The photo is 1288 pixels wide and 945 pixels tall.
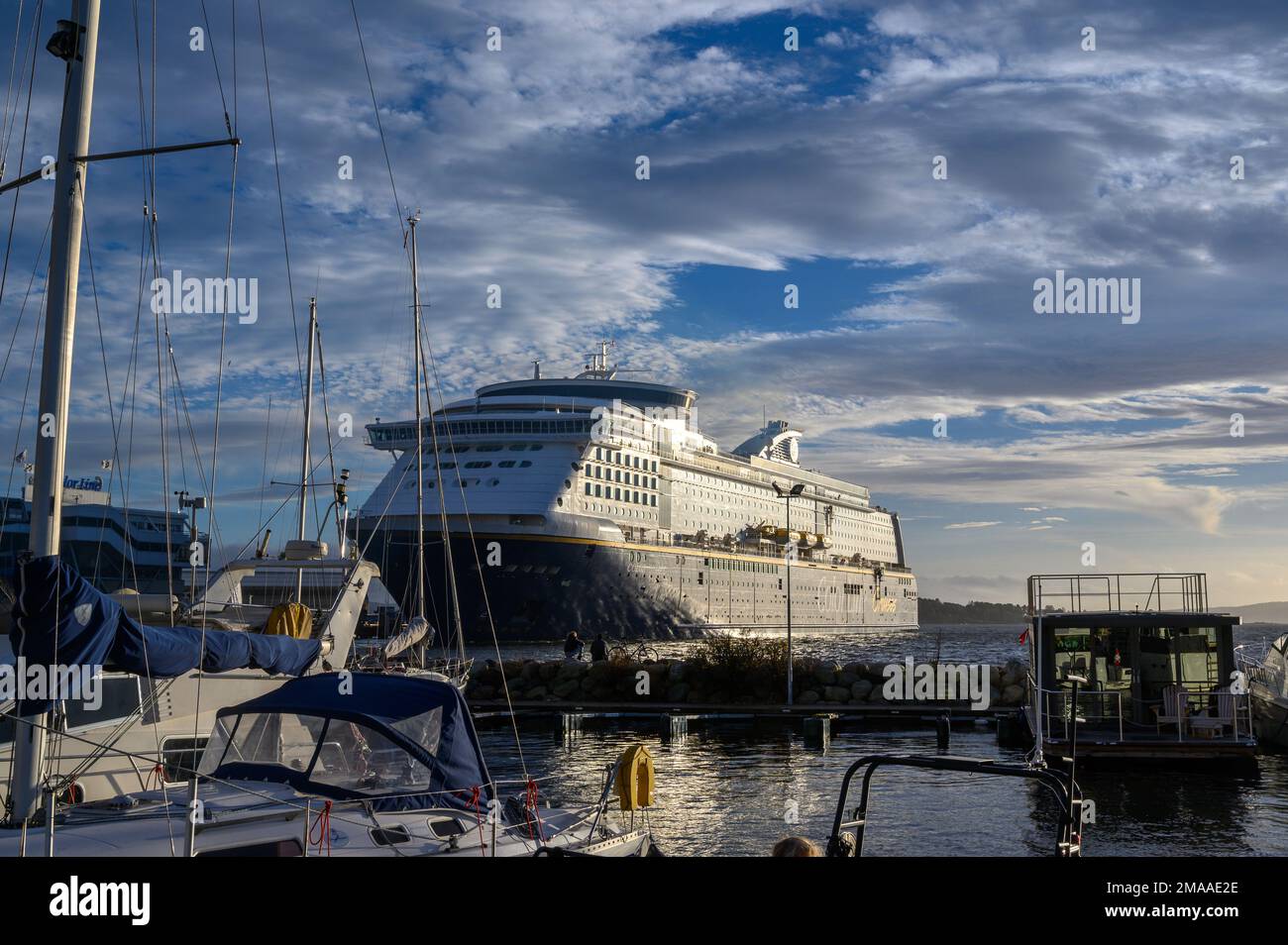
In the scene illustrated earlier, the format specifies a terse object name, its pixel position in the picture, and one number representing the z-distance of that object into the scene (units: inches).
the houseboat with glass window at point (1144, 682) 822.5
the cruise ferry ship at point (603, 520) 2202.3
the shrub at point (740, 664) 1411.2
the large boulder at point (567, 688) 1437.0
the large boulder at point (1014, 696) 1352.1
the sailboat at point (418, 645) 947.5
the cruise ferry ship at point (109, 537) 3174.2
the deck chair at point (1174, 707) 839.1
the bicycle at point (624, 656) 1482.5
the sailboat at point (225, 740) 324.5
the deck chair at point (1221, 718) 845.2
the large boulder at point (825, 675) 1422.2
